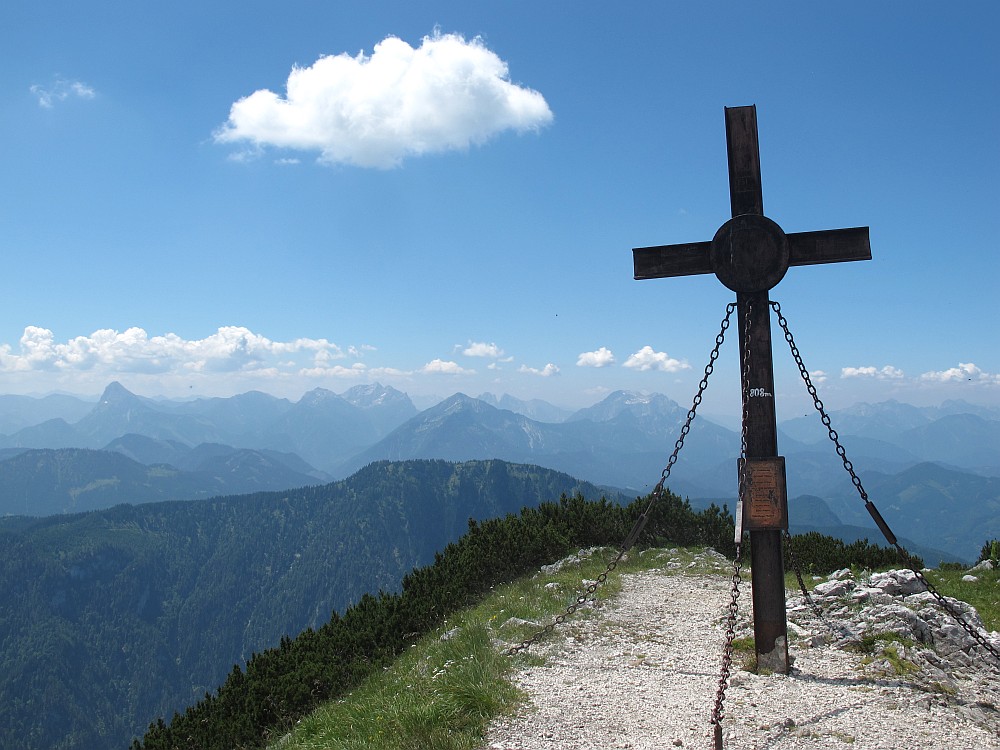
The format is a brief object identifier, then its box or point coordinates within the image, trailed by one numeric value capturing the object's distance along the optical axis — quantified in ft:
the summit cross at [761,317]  25.39
